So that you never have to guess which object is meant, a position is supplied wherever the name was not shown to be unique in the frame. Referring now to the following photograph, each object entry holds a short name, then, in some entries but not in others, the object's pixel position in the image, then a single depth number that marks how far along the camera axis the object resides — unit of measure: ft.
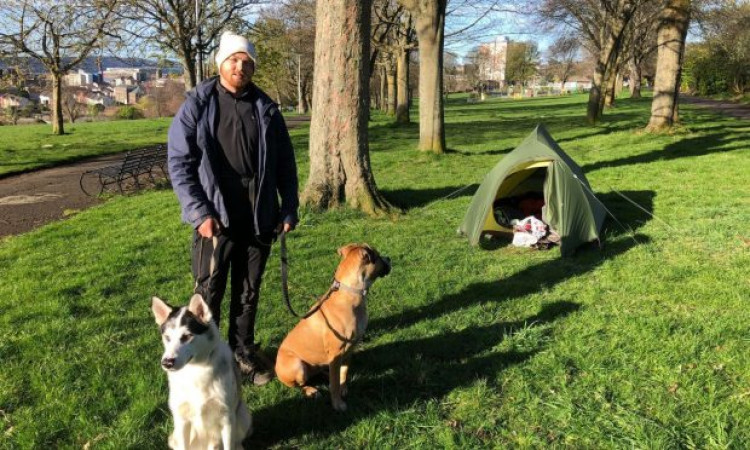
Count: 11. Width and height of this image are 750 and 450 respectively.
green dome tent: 21.84
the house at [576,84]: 306.04
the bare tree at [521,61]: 273.95
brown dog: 11.39
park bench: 37.68
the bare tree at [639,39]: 108.47
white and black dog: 8.45
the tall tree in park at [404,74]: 84.23
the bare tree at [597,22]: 69.77
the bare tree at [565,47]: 128.98
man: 10.69
